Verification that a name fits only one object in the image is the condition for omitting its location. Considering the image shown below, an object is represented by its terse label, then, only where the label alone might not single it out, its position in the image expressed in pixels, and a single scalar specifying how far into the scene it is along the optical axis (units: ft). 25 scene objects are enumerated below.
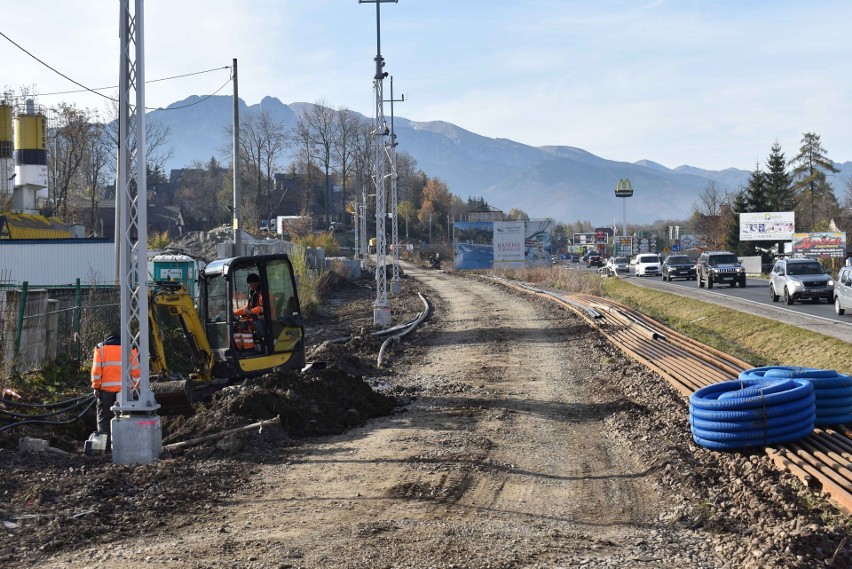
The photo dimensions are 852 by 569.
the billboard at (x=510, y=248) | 218.38
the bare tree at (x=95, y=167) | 238.89
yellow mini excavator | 47.83
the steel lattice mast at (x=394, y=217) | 151.33
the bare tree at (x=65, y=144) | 219.41
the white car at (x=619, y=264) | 263.35
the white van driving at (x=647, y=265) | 232.53
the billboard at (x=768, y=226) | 275.59
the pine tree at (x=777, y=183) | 300.61
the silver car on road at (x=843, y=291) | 100.37
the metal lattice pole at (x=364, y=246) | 219.90
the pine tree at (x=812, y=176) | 356.38
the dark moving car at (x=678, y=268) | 199.82
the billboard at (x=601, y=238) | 557.00
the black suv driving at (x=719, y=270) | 167.43
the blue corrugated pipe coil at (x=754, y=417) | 33.09
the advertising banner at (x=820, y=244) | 238.48
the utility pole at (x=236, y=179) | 97.04
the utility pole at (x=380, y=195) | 92.32
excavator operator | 49.32
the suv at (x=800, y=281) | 119.55
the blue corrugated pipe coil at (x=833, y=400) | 36.37
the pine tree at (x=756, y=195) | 289.94
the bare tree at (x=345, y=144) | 401.29
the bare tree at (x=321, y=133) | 400.47
